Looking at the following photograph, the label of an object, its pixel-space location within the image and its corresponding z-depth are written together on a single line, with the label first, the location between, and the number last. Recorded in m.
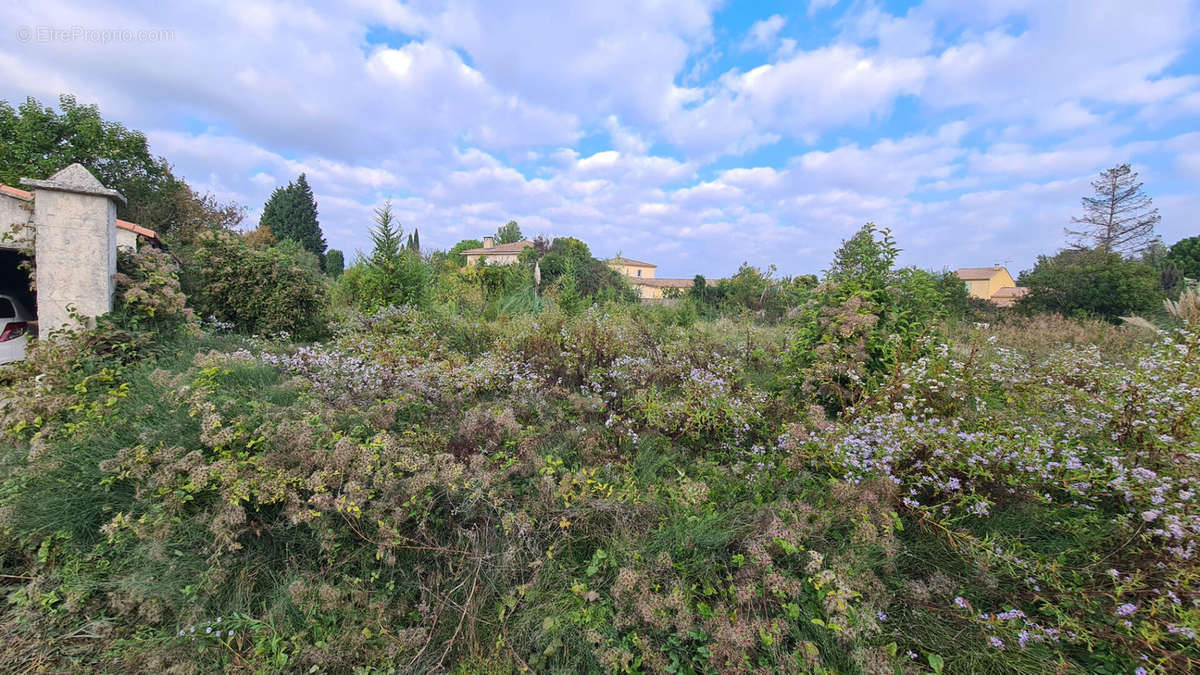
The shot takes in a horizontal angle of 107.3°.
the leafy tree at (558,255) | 20.48
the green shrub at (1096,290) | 10.91
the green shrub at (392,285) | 7.77
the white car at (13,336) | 5.64
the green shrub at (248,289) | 6.09
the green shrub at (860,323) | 3.27
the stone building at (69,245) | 4.15
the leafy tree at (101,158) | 15.84
